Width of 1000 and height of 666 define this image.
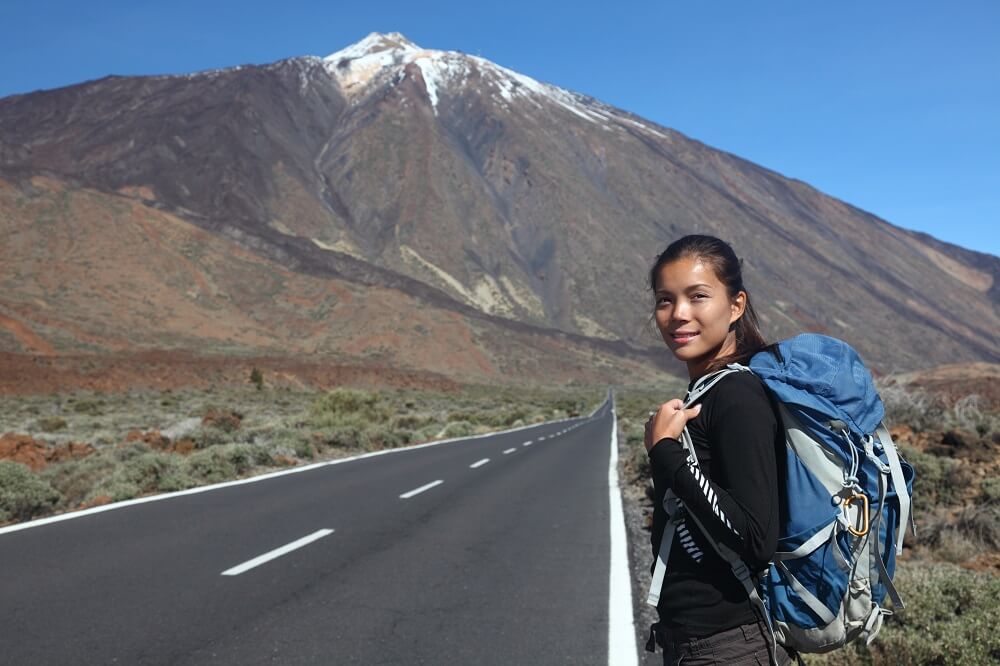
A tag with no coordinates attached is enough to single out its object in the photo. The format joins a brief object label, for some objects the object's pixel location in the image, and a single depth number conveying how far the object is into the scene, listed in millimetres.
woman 2059
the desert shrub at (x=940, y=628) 4352
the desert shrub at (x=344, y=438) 21172
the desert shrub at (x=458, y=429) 28238
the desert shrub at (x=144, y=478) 11422
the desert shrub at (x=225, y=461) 13734
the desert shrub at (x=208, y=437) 19086
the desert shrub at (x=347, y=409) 27406
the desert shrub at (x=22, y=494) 9945
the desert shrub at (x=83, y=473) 12453
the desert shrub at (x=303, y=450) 18141
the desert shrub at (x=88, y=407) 32016
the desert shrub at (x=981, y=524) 8031
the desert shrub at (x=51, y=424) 24584
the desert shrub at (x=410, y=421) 31784
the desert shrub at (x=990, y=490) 8922
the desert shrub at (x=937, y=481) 10031
